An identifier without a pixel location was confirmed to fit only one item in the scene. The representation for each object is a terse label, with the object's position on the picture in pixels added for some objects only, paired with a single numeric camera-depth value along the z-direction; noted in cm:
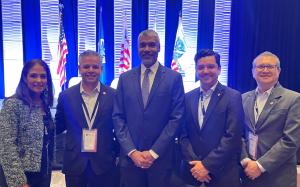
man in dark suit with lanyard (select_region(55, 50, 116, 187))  172
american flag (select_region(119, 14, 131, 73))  423
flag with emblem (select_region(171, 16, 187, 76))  427
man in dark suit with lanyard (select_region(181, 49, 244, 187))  163
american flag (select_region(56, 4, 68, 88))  412
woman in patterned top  142
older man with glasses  163
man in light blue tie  168
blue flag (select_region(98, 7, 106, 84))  432
